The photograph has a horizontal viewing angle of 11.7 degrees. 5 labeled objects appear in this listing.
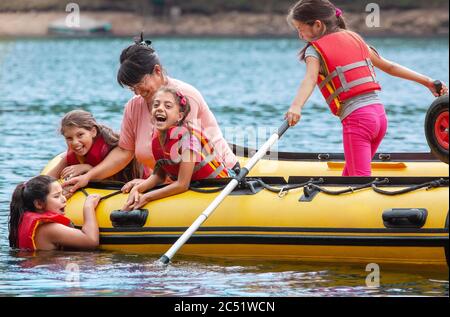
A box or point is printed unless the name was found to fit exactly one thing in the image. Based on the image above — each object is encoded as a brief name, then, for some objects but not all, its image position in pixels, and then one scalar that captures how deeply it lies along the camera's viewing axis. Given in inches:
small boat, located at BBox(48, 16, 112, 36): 4068.4
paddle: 512.1
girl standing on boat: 533.1
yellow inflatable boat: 494.9
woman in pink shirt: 537.7
